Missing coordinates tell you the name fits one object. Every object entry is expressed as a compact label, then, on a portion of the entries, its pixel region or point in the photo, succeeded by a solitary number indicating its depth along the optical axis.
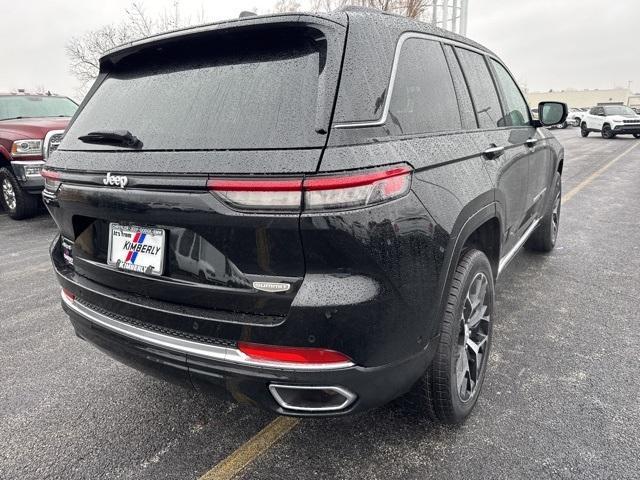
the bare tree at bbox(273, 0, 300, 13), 22.16
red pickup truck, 6.77
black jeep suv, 1.60
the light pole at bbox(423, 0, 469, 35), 19.69
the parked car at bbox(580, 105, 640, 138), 23.53
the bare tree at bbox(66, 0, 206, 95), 25.89
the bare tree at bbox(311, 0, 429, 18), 22.53
